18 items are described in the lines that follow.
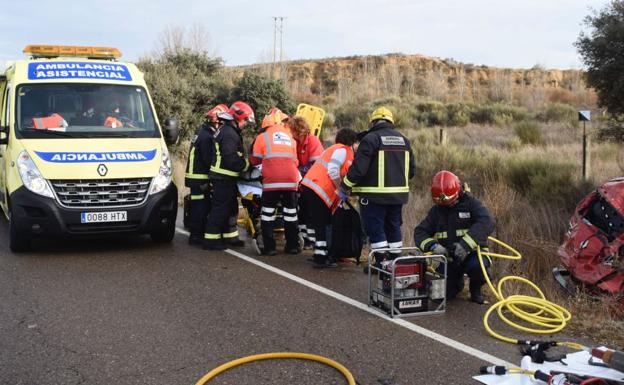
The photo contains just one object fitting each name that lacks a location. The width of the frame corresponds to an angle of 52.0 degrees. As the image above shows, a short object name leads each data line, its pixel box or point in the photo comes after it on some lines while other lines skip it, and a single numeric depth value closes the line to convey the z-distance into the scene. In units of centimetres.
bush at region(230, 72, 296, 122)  2514
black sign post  1123
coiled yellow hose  551
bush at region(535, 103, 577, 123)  2742
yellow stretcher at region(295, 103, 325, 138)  1098
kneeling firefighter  618
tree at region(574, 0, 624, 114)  1259
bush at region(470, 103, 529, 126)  2917
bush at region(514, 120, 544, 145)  2081
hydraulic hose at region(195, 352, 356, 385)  442
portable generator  592
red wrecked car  646
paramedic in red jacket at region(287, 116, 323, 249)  888
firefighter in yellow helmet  724
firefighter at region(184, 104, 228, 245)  897
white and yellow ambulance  791
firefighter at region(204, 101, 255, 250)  858
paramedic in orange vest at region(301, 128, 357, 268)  786
